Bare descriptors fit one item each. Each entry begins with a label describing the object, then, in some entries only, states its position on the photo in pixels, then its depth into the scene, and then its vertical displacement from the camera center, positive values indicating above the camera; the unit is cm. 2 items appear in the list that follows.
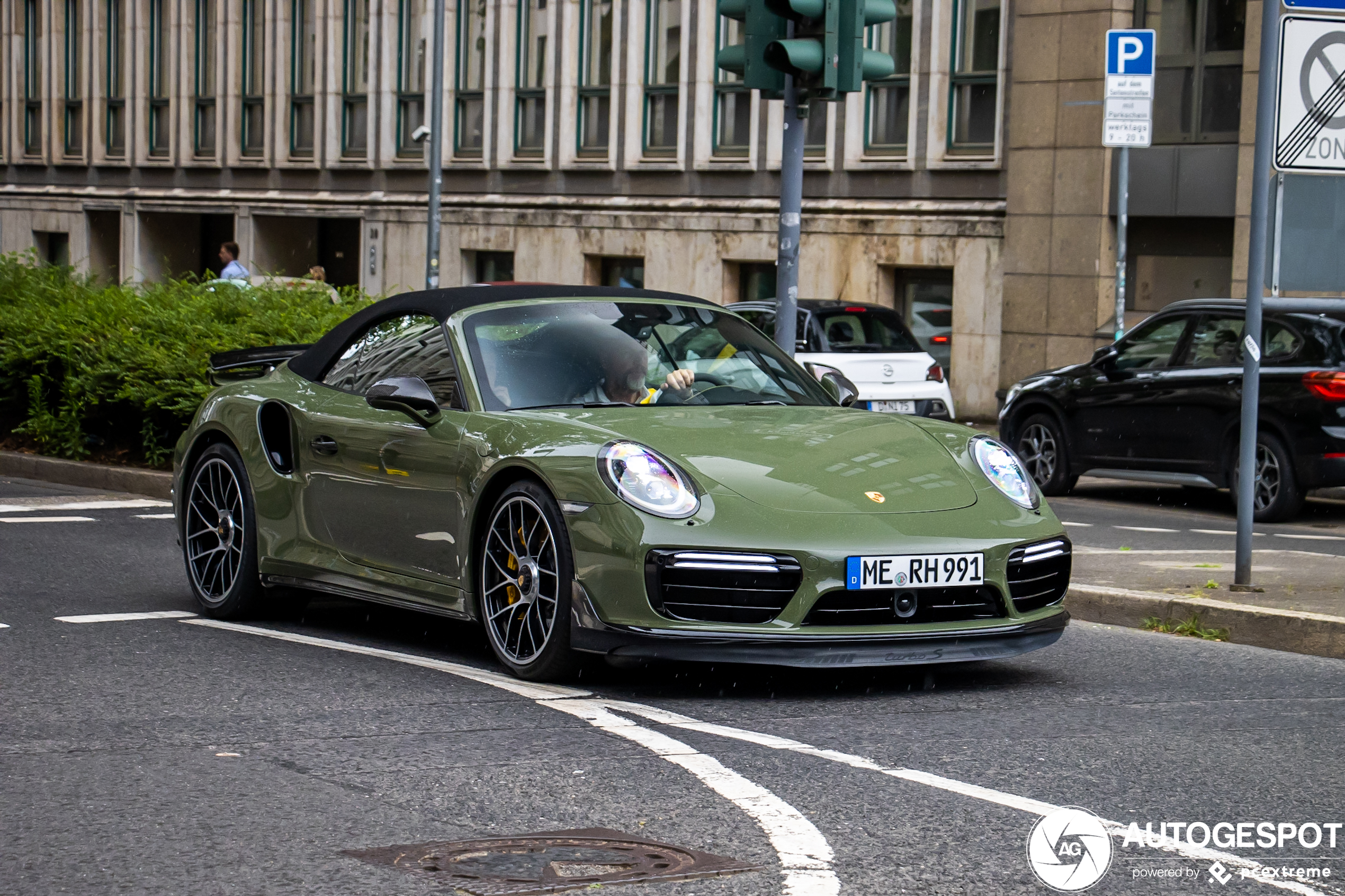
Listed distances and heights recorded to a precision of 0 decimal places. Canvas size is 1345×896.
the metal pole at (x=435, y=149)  2844 +113
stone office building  2419 +118
